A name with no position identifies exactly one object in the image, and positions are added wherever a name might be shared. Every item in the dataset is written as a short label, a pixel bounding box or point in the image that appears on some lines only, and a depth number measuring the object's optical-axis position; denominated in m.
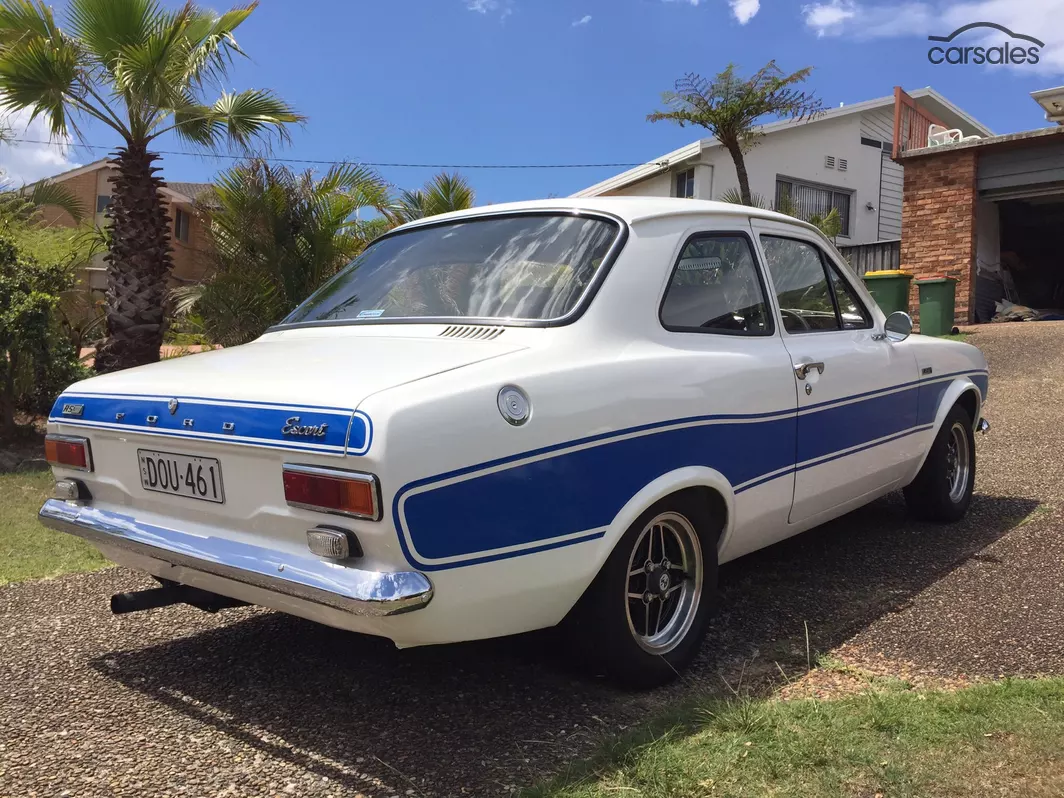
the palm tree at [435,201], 13.39
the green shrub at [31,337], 9.15
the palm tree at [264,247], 11.27
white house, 20.11
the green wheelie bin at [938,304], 13.27
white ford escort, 2.46
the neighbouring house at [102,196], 31.75
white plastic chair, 14.73
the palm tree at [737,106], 17.30
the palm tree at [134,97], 9.27
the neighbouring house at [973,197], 13.68
